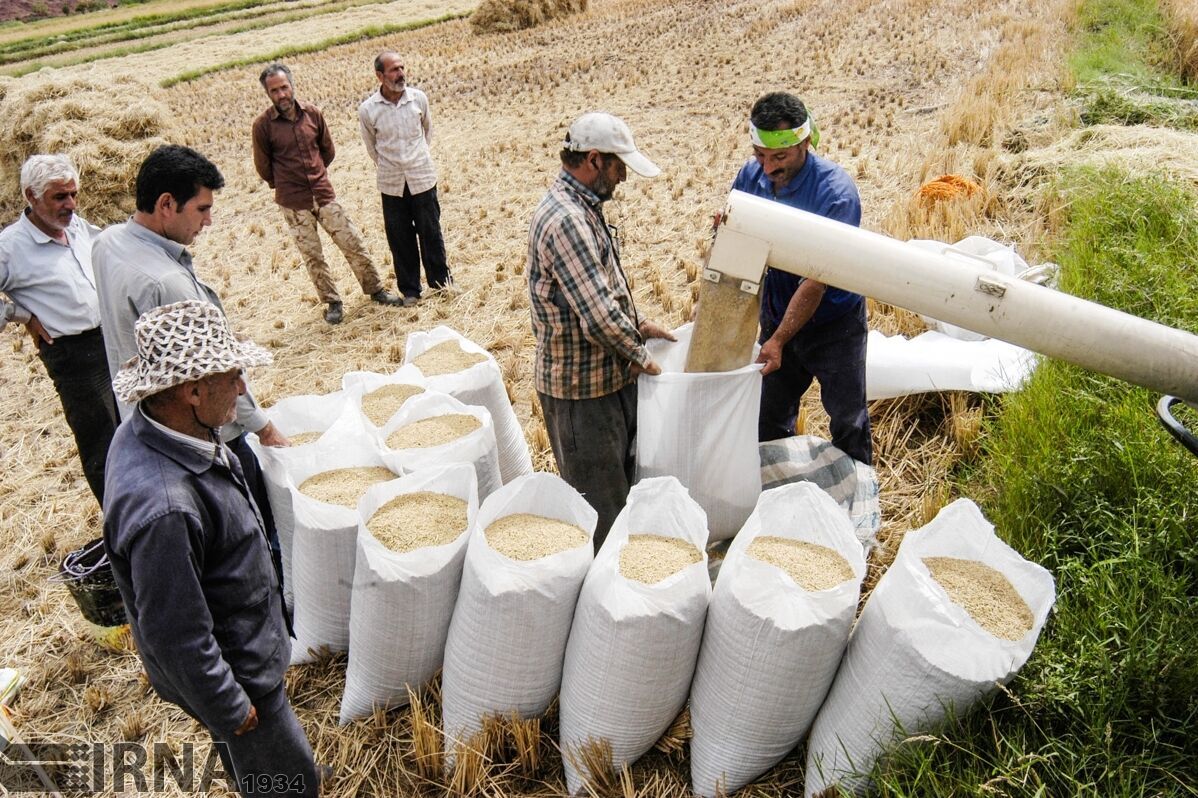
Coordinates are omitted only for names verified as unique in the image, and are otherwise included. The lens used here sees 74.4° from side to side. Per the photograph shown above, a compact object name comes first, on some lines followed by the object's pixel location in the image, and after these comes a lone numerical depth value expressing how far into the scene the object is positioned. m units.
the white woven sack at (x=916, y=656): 1.90
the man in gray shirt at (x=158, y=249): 2.68
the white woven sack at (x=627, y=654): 2.15
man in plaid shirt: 2.68
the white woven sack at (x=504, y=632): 2.28
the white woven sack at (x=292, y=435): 2.97
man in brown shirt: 5.68
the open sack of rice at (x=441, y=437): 2.91
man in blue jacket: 1.77
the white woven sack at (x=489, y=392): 3.45
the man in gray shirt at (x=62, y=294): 3.55
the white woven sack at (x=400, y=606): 2.40
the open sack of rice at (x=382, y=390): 3.34
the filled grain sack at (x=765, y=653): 2.04
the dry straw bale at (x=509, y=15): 20.38
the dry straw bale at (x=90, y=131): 9.52
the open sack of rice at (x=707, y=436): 2.83
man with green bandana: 2.88
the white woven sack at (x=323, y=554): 2.67
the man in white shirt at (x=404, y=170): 5.87
